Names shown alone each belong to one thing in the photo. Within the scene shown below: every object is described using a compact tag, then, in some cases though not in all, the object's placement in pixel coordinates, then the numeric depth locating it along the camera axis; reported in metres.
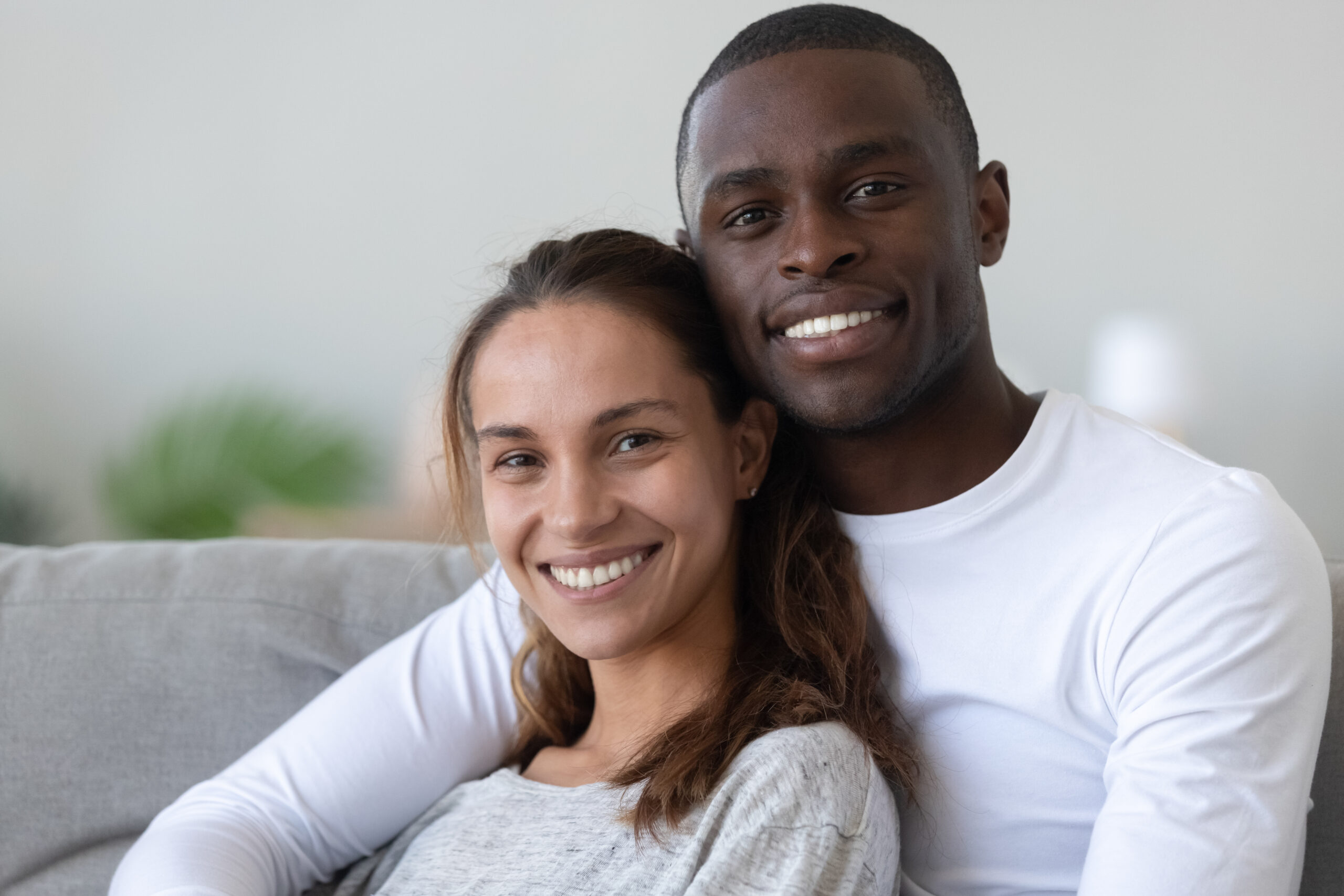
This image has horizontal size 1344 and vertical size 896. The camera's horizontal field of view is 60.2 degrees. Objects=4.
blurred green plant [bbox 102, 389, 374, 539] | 3.06
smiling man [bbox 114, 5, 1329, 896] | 1.04
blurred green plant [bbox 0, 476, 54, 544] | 3.32
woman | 1.14
